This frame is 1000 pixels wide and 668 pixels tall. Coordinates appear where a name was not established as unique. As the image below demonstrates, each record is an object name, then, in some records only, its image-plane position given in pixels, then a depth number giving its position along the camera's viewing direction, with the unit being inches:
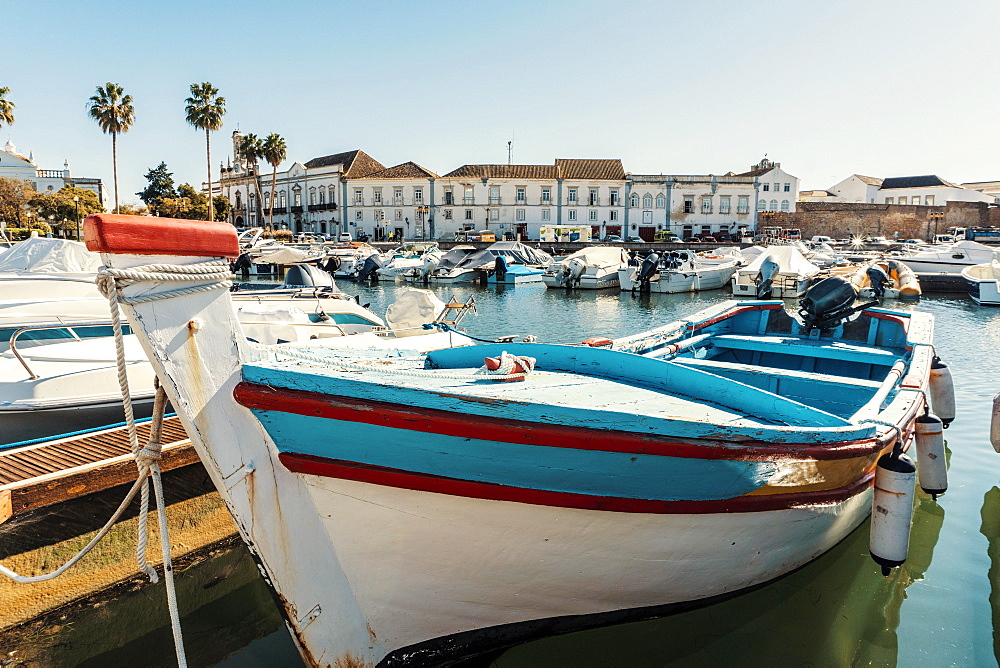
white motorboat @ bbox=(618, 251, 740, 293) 1197.1
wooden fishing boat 112.3
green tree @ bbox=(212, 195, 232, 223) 2307.5
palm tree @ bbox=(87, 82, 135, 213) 1690.5
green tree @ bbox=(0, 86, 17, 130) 1533.0
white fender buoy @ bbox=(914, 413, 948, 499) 221.0
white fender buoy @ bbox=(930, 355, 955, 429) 305.1
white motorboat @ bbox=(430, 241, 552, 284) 1432.1
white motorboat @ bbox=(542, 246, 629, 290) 1290.6
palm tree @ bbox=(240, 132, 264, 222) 2223.2
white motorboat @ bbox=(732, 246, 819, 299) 1135.0
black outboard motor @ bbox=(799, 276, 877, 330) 299.4
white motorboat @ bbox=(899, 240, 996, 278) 1243.8
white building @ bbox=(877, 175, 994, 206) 3068.4
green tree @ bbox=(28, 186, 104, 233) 1758.1
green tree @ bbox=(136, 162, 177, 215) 2834.6
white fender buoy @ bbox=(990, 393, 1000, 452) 245.4
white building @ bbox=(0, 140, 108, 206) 2477.9
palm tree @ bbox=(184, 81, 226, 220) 1836.9
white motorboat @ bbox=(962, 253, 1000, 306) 957.2
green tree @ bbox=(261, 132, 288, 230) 2240.4
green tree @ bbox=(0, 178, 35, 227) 1739.7
